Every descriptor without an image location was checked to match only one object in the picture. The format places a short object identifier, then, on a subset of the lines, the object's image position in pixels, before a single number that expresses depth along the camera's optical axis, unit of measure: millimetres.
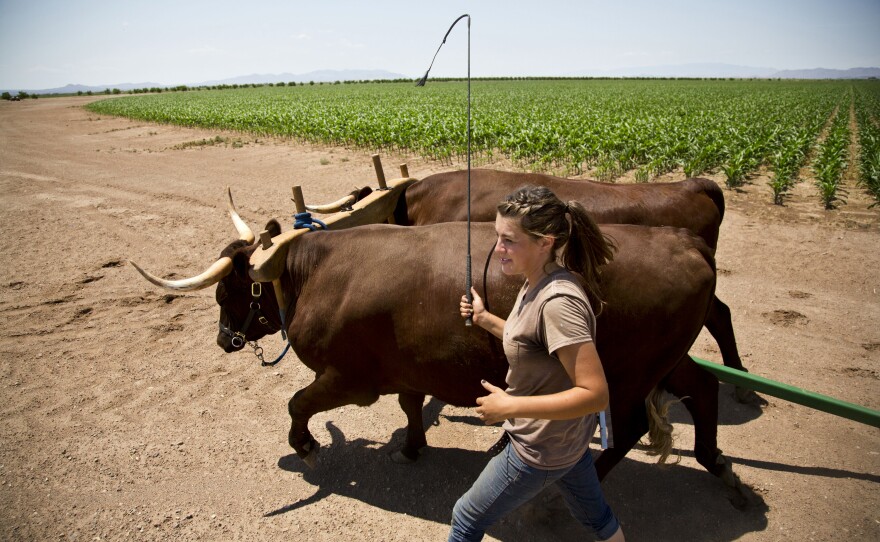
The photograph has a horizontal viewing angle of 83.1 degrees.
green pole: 2635
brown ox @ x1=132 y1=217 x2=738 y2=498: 2666
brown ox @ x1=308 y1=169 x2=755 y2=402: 4434
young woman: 1709
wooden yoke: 3299
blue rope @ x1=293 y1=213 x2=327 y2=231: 3752
